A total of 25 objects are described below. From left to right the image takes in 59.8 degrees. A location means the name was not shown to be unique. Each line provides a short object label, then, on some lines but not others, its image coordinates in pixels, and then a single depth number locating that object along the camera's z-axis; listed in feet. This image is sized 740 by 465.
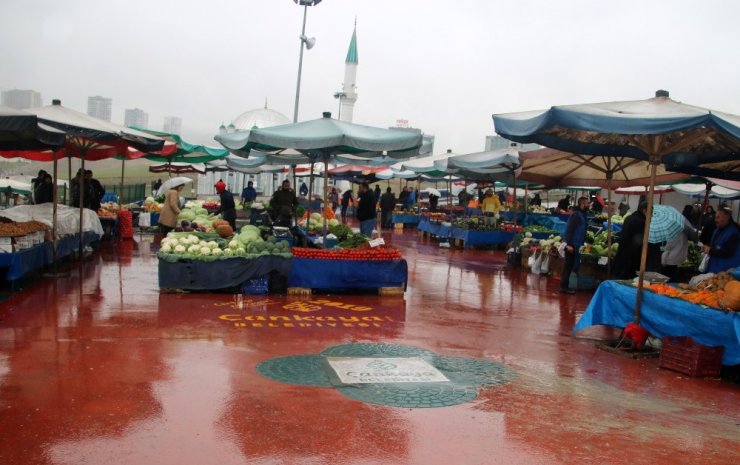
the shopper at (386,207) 98.37
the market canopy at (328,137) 35.86
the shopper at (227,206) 54.39
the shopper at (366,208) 60.18
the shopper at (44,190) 51.98
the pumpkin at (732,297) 23.68
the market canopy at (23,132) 29.09
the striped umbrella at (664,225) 37.37
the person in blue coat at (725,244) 31.24
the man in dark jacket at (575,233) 41.50
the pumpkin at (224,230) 45.68
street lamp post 81.35
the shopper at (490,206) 84.58
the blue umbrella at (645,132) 24.25
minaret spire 222.07
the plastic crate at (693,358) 24.25
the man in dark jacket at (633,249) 38.11
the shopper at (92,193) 54.44
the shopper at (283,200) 52.77
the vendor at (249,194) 92.63
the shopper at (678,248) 39.78
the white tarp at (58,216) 42.50
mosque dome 122.52
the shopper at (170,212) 57.85
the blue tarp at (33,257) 33.14
